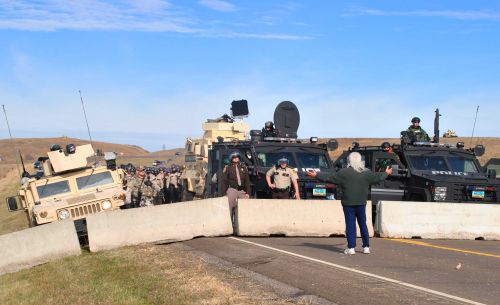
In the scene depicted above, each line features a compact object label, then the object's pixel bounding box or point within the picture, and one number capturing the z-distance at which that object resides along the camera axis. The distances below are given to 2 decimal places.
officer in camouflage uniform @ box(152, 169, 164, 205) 26.11
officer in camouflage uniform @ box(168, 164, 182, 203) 26.17
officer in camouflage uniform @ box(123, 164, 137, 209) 17.52
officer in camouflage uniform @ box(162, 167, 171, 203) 26.73
